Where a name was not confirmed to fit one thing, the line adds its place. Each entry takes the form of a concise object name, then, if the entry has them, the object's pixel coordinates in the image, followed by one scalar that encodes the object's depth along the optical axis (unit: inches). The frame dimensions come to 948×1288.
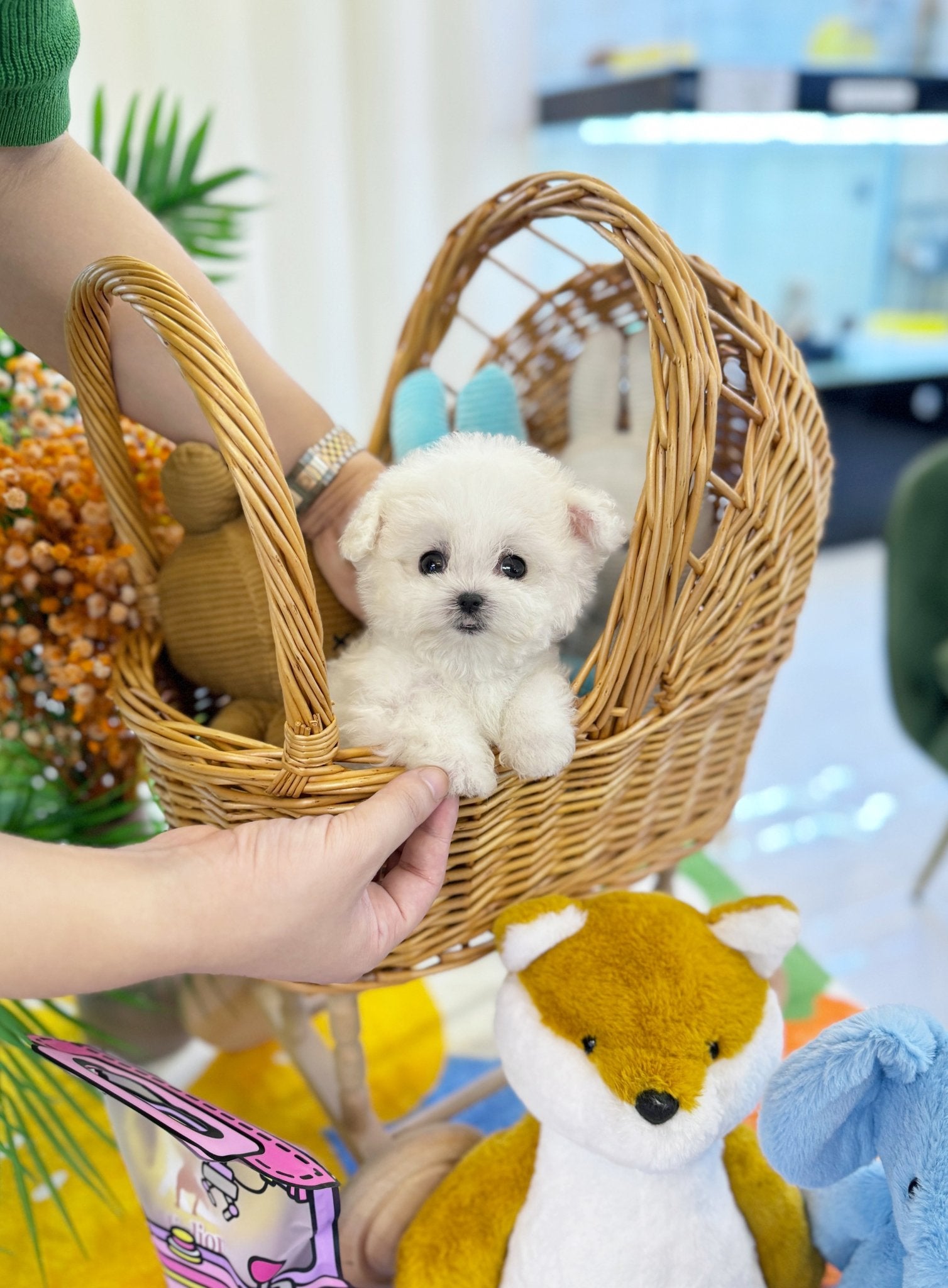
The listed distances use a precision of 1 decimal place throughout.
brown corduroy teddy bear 30.7
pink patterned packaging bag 25.1
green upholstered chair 55.6
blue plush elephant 23.3
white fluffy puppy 26.0
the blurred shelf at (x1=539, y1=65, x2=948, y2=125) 80.0
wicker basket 23.5
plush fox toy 25.1
